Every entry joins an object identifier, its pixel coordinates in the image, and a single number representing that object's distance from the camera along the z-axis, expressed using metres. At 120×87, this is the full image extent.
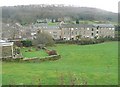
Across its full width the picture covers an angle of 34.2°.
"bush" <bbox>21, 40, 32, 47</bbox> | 29.40
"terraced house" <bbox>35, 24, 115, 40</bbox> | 40.99
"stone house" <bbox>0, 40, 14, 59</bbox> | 20.30
